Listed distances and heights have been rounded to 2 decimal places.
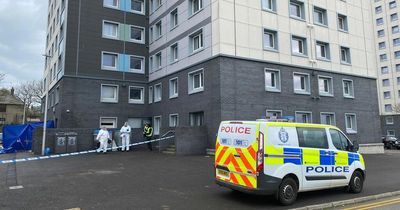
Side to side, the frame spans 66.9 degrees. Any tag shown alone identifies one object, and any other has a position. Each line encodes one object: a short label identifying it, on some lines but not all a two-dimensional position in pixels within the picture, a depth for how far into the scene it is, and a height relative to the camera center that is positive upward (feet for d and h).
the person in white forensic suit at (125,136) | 69.00 -1.00
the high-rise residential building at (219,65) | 61.77 +16.12
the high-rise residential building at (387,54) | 202.69 +52.32
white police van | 22.91 -2.30
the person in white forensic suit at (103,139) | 63.93 -1.51
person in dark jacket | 71.92 -0.11
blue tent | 72.23 -1.17
